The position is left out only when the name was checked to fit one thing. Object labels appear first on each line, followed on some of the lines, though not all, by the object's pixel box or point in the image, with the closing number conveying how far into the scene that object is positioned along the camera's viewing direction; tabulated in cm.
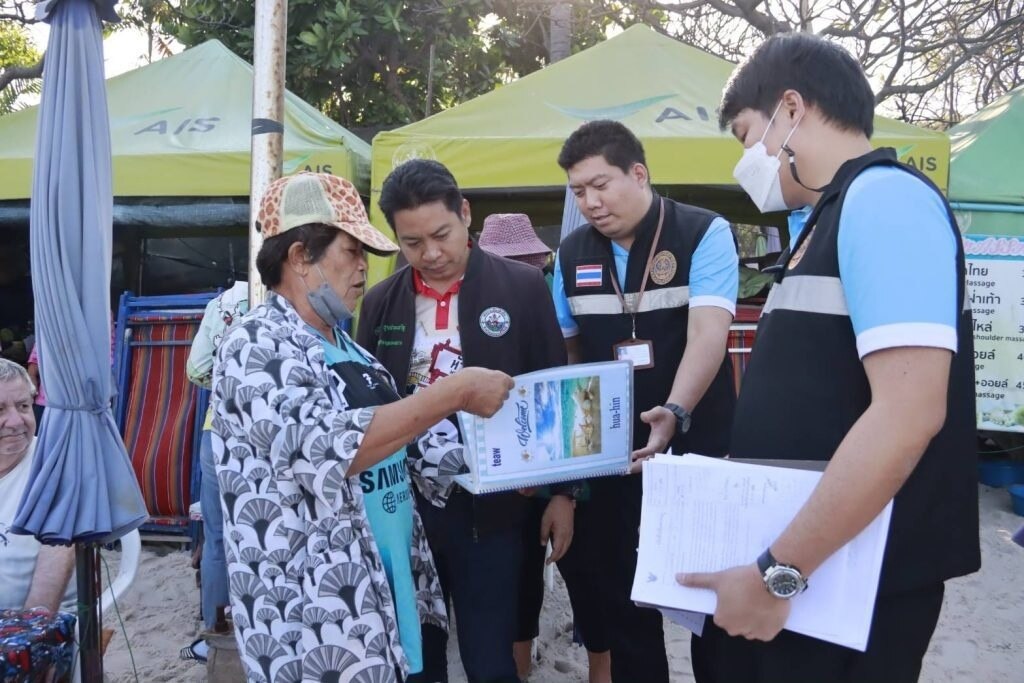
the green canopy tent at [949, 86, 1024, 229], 637
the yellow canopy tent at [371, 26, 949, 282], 540
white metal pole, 289
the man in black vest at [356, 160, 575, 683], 253
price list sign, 632
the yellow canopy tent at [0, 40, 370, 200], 578
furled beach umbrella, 254
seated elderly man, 286
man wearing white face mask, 127
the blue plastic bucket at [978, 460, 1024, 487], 651
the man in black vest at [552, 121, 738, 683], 276
